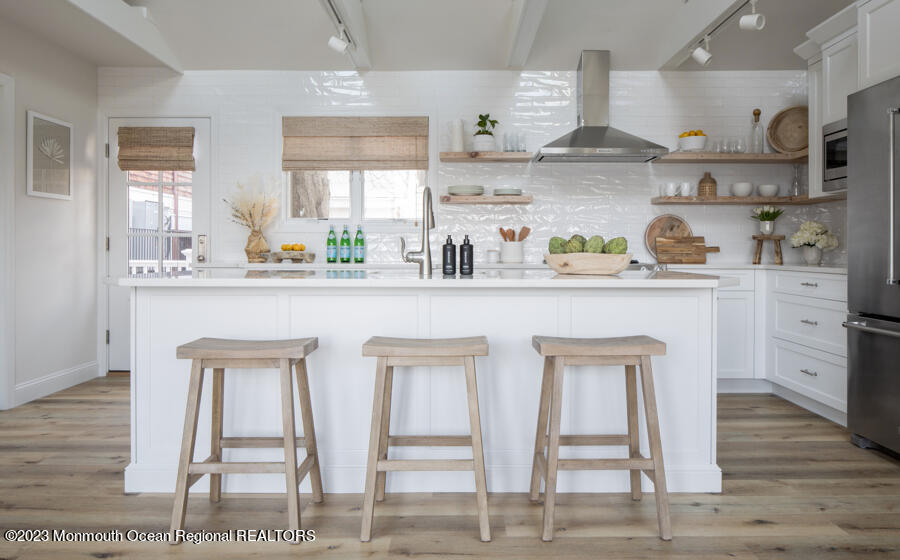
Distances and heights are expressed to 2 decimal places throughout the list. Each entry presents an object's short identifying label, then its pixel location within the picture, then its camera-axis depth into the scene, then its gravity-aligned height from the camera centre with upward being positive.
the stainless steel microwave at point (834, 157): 3.58 +0.76
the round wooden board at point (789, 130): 4.52 +1.14
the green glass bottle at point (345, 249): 4.72 +0.17
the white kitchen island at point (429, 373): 2.38 -0.44
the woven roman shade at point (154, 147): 4.67 +1.01
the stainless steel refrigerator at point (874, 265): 2.63 +0.03
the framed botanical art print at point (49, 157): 3.88 +0.80
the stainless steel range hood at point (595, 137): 4.02 +1.00
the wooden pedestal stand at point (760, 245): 4.48 +0.21
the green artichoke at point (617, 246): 2.45 +0.11
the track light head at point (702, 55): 3.70 +1.43
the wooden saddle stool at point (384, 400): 1.95 -0.48
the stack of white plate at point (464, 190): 4.48 +0.64
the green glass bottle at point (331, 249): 4.70 +0.17
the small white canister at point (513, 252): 4.45 +0.14
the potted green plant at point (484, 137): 4.45 +1.05
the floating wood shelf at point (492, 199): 4.46 +0.57
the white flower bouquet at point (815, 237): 4.08 +0.25
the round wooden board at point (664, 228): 4.68 +0.36
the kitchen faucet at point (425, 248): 2.43 +0.09
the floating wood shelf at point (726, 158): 4.37 +0.89
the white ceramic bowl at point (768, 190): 4.48 +0.65
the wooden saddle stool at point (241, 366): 1.98 -0.47
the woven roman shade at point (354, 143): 4.69 +1.06
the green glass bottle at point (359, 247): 4.73 +0.19
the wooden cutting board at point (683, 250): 4.43 +0.16
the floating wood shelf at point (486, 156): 4.44 +0.90
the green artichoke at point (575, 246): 2.47 +0.11
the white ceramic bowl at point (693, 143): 4.42 +1.01
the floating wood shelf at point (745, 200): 4.41 +0.56
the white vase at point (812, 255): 4.21 +0.12
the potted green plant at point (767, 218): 4.46 +0.43
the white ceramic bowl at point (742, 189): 4.50 +0.66
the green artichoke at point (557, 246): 2.51 +0.11
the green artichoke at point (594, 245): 2.46 +0.11
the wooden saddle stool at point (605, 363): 1.97 -0.47
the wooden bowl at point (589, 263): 2.43 +0.03
